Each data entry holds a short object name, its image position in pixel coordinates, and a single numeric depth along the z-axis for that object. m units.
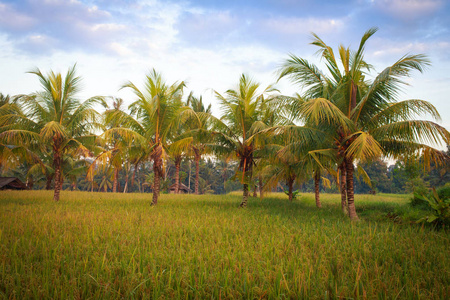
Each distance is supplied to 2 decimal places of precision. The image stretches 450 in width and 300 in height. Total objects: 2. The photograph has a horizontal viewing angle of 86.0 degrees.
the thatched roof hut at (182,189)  32.30
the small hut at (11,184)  20.92
